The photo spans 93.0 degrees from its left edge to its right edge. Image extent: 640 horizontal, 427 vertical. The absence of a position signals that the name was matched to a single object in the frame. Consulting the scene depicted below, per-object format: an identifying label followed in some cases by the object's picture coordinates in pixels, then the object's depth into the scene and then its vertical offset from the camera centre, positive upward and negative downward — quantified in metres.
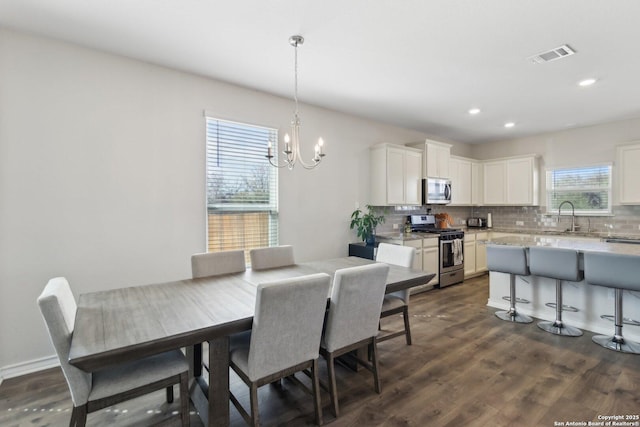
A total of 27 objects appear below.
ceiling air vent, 2.68 +1.43
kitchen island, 3.07 -0.98
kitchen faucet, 5.39 -0.14
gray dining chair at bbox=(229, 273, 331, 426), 1.64 -0.71
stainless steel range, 5.01 -0.70
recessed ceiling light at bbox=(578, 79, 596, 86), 3.36 +1.44
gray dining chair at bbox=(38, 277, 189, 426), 1.41 -0.85
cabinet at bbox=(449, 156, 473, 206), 5.83 +0.61
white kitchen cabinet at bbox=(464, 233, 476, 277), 5.50 -0.80
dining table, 1.35 -0.57
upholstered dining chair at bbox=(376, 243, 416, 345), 2.74 -0.79
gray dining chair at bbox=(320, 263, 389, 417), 1.96 -0.69
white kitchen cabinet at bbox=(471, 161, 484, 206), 6.32 +0.59
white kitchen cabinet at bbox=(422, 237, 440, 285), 4.76 -0.71
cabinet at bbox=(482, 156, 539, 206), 5.72 +0.58
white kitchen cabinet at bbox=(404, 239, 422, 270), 4.62 -0.58
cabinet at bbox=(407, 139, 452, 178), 5.26 +0.95
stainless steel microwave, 5.30 +0.36
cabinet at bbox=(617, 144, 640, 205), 4.59 +0.56
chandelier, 2.52 +0.81
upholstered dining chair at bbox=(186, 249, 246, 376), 2.54 -0.45
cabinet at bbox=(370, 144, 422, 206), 4.79 +0.59
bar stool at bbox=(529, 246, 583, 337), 3.05 -0.61
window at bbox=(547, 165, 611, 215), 5.14 +0.39
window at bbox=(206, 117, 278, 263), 3.44 +0.29
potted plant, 4.54 -0.20
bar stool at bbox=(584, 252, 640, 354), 2.65 -0.61
